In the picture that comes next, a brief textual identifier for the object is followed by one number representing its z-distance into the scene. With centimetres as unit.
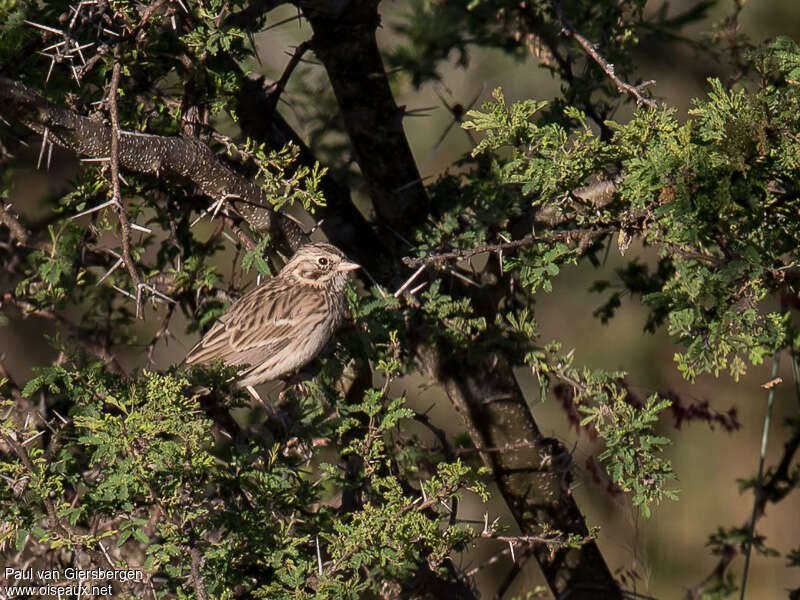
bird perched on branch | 1130
